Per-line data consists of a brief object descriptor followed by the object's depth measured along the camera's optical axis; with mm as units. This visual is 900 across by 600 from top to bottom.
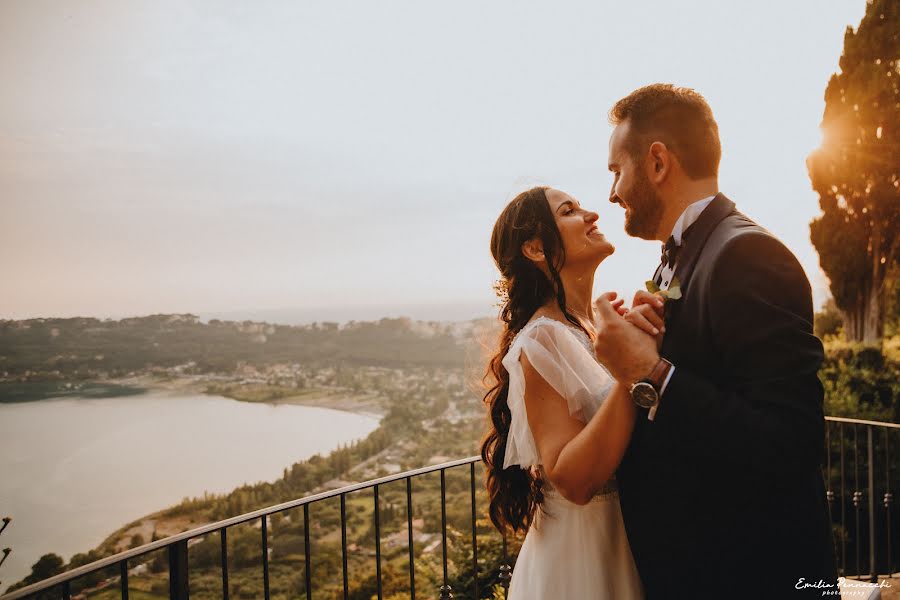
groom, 1161
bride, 1539
